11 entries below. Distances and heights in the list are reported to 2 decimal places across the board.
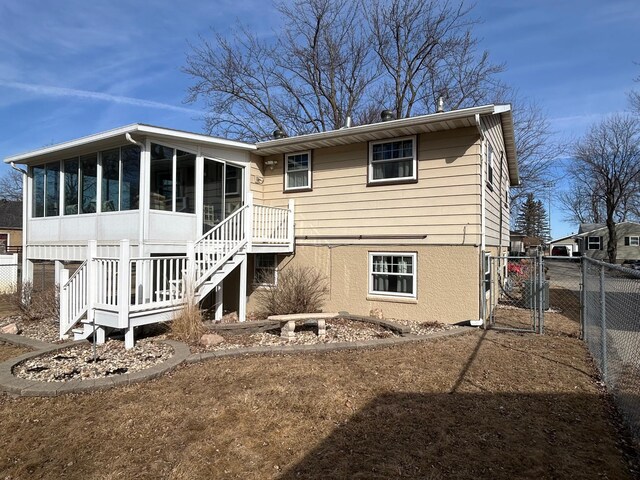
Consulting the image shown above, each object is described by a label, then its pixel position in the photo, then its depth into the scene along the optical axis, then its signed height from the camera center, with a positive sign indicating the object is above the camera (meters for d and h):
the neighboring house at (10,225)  33.69 +1.79
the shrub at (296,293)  8.50 -1.03
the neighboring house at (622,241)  41.38 +0.46
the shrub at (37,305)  8.77 -1.29
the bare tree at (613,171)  29.97 +5.80
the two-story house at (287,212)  7.96 +0.75
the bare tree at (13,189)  46.00 +6.56
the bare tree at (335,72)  20.47 +9.23
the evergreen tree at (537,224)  54.48 +3.57
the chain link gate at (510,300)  8.08 -1.51
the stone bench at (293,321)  7.05 -1.33
